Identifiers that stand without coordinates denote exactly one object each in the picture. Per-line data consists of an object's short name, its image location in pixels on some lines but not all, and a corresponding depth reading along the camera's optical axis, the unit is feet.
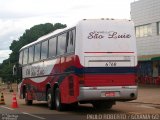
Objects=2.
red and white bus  59.72
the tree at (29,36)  316.68
